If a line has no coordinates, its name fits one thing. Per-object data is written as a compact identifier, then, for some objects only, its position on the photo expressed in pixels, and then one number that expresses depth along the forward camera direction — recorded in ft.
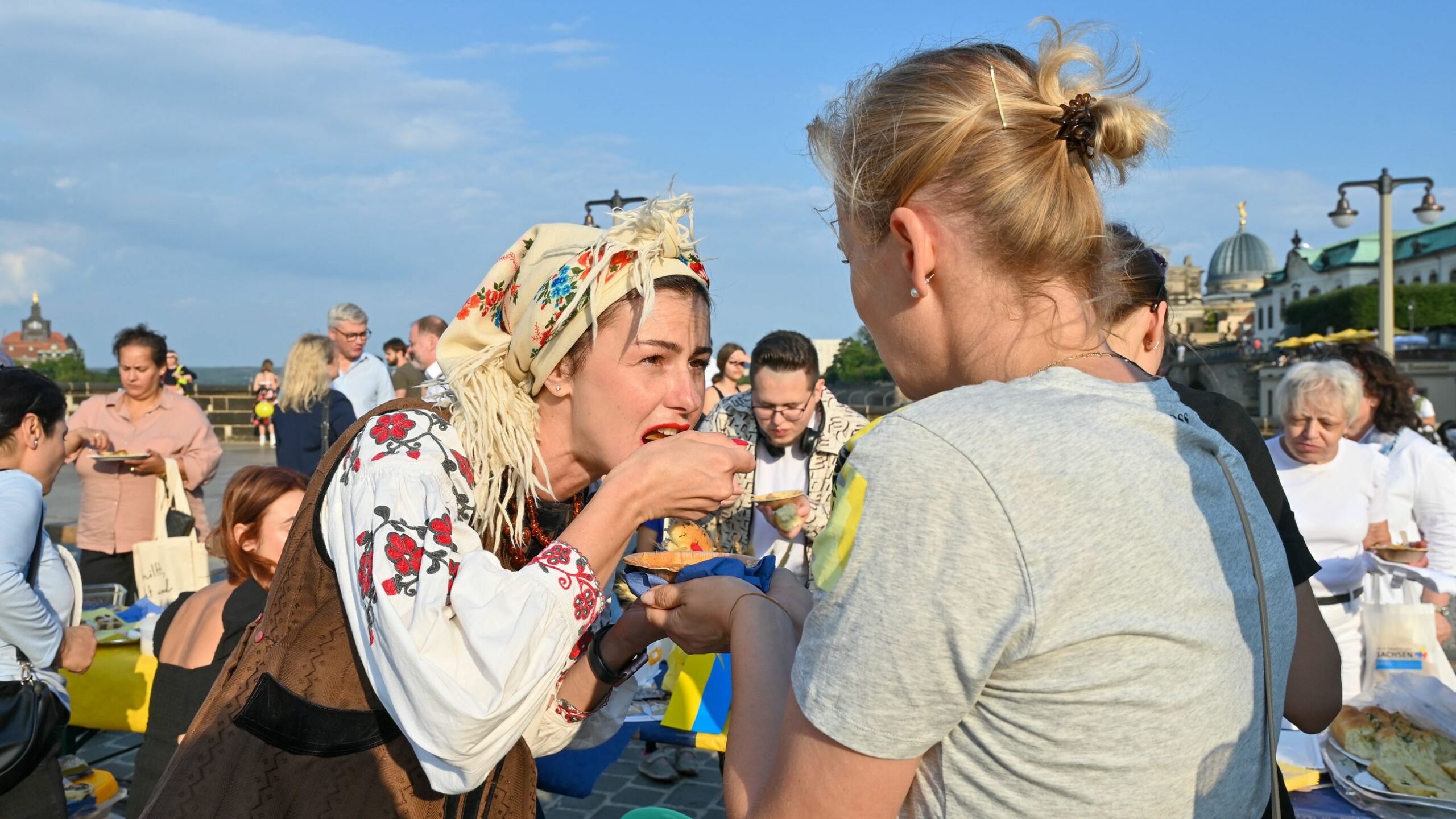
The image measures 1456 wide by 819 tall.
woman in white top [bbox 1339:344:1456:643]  17.35
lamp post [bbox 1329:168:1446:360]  60.64
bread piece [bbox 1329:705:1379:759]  9.51
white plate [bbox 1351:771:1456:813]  8.69
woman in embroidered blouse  4.94
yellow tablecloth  15.46
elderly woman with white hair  14.66
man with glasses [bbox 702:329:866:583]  17.39
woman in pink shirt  22.26
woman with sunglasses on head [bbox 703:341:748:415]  38.34
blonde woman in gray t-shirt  3.39
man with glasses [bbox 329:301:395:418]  28.27
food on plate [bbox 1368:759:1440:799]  8.91
